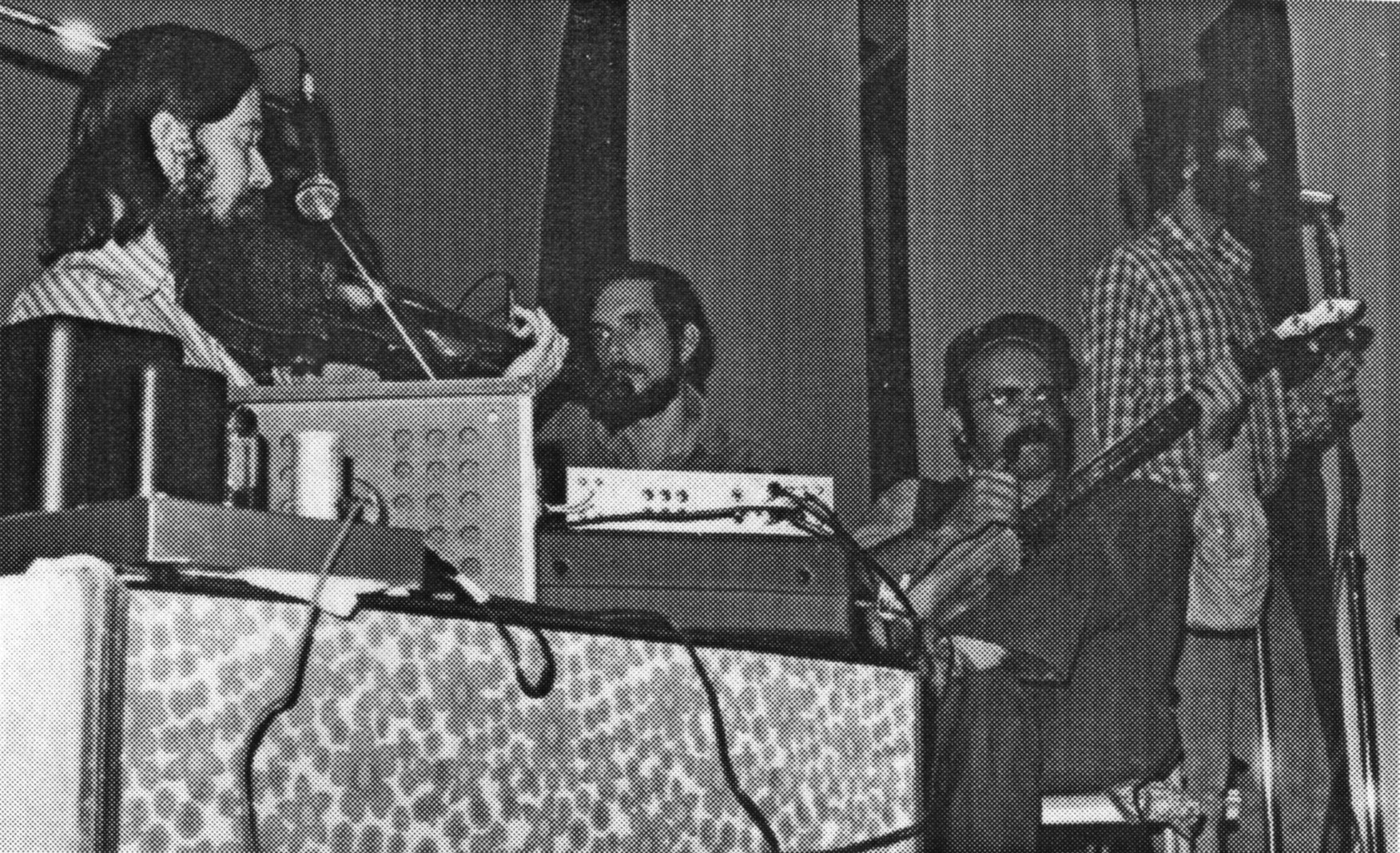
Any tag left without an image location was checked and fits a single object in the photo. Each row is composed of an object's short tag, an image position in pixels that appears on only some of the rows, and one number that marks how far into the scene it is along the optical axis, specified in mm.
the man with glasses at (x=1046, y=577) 2801
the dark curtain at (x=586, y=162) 2691
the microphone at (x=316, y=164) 2512
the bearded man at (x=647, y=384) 2680
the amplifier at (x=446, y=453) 1488
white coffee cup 1333
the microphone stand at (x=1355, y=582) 2922
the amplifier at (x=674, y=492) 2314
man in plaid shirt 2896
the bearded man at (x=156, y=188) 2348
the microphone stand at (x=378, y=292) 2512
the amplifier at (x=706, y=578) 1662
